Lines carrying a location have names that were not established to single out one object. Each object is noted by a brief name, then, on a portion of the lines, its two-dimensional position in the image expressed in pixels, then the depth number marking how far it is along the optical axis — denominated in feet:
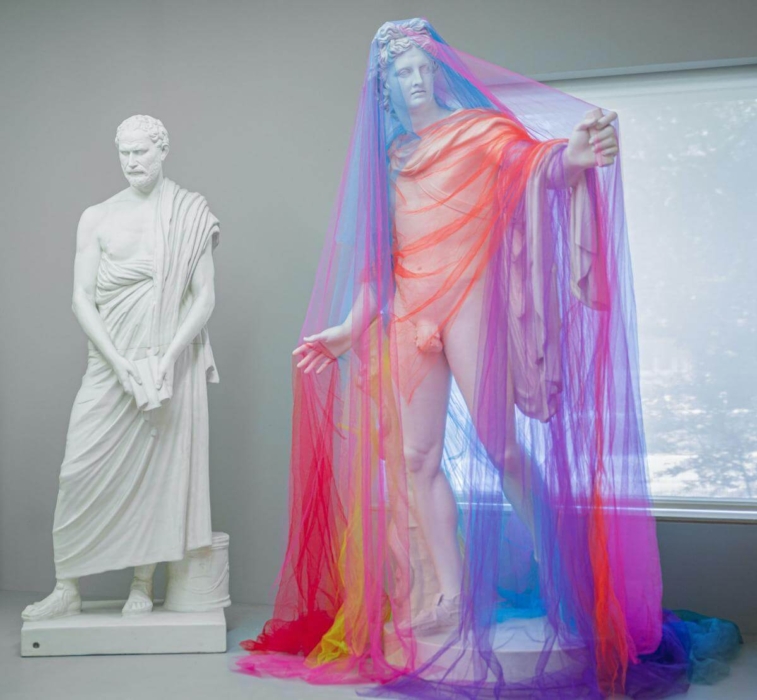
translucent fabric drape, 9.45
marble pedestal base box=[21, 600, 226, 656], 11.22
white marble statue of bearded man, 11.68
